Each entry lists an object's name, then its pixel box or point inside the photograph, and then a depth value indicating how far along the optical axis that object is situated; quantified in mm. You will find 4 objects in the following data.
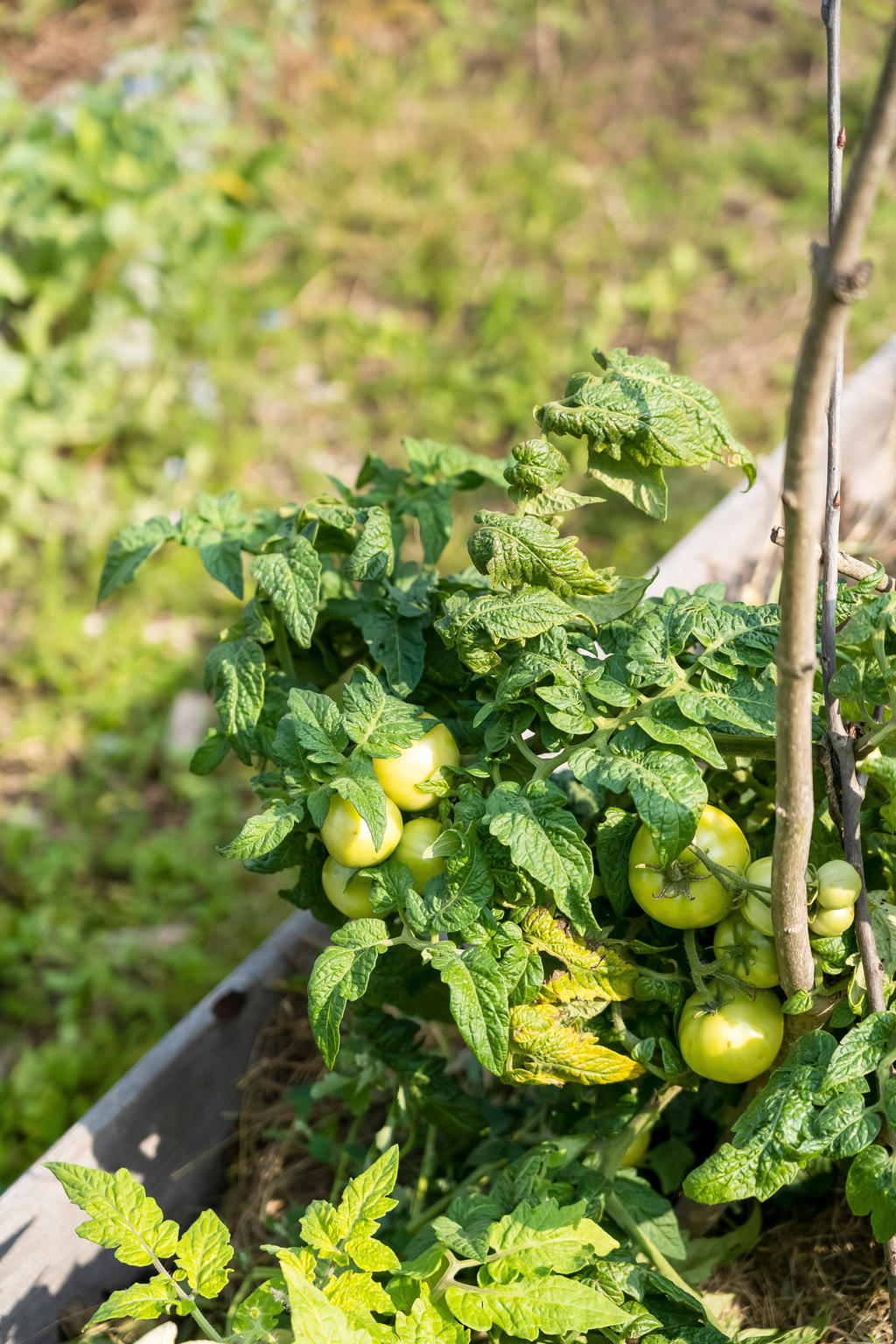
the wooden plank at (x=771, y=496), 2168
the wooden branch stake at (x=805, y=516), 1513
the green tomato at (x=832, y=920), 1690
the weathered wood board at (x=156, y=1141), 1889
